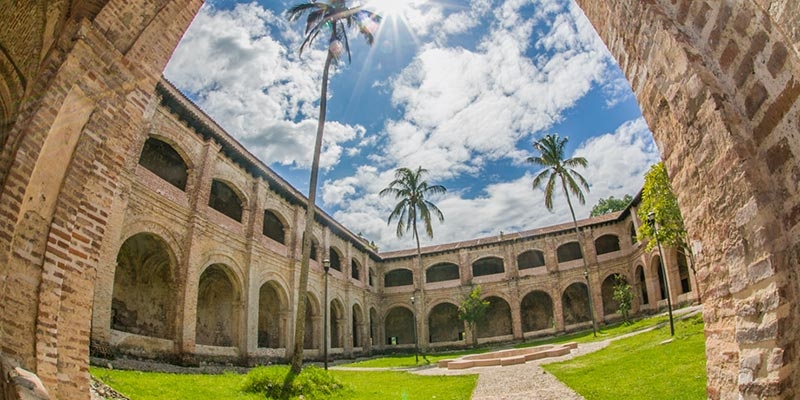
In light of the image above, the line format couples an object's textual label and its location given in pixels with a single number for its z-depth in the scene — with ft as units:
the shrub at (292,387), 31.22
